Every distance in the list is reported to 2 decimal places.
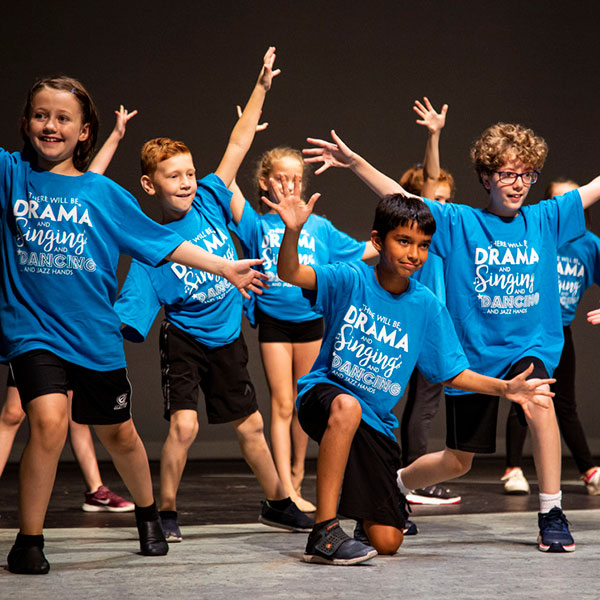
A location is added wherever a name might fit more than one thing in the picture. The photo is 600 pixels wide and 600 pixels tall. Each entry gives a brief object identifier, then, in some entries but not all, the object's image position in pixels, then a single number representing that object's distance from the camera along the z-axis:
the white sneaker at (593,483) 8.90
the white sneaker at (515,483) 8.92
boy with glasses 6.23
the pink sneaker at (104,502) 8.00
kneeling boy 5.43
